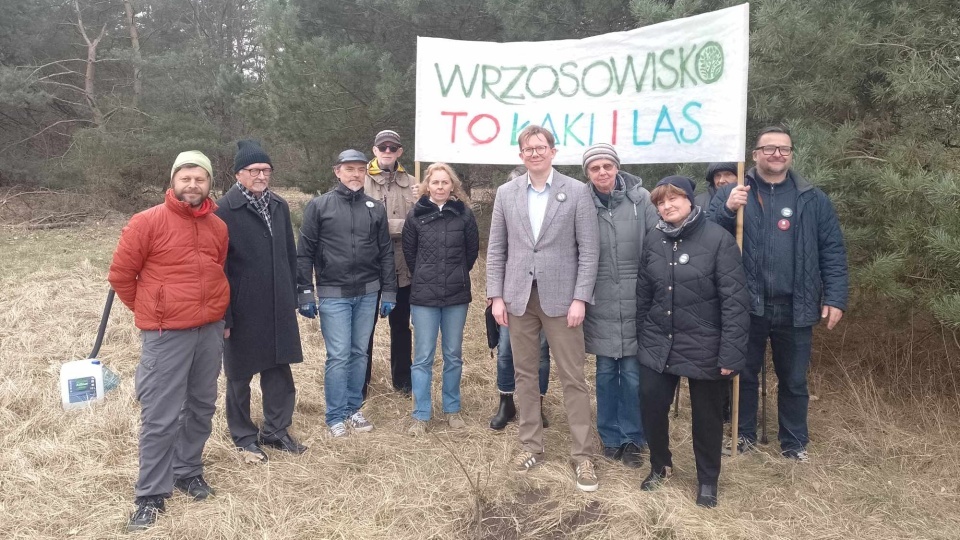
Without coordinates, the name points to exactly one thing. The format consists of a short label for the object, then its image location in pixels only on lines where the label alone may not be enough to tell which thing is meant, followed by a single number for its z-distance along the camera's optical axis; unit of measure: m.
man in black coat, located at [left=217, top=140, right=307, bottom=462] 3.63
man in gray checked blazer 3.39
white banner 3.74
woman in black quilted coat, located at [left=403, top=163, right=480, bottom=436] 4.06
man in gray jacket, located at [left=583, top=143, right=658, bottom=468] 3.50
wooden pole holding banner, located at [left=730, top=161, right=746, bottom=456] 3.71
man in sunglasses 4.47
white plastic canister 4.49
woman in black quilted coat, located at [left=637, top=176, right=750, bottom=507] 3.04
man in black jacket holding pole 3.54
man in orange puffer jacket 3.04
